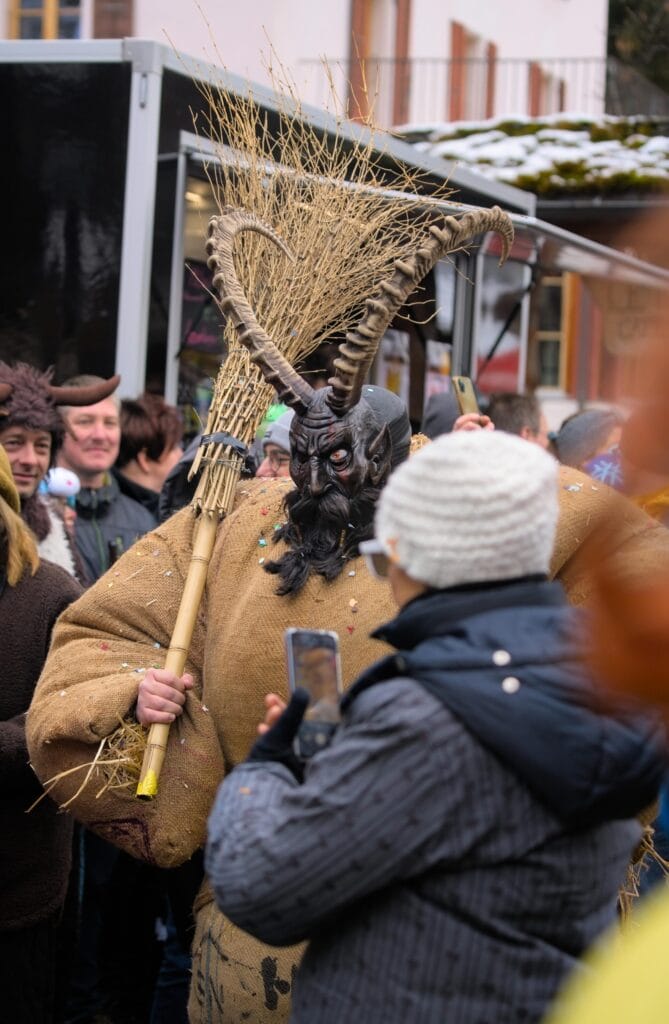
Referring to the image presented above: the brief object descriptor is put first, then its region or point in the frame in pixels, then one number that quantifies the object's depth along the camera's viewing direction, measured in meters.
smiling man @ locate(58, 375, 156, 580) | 5.31
